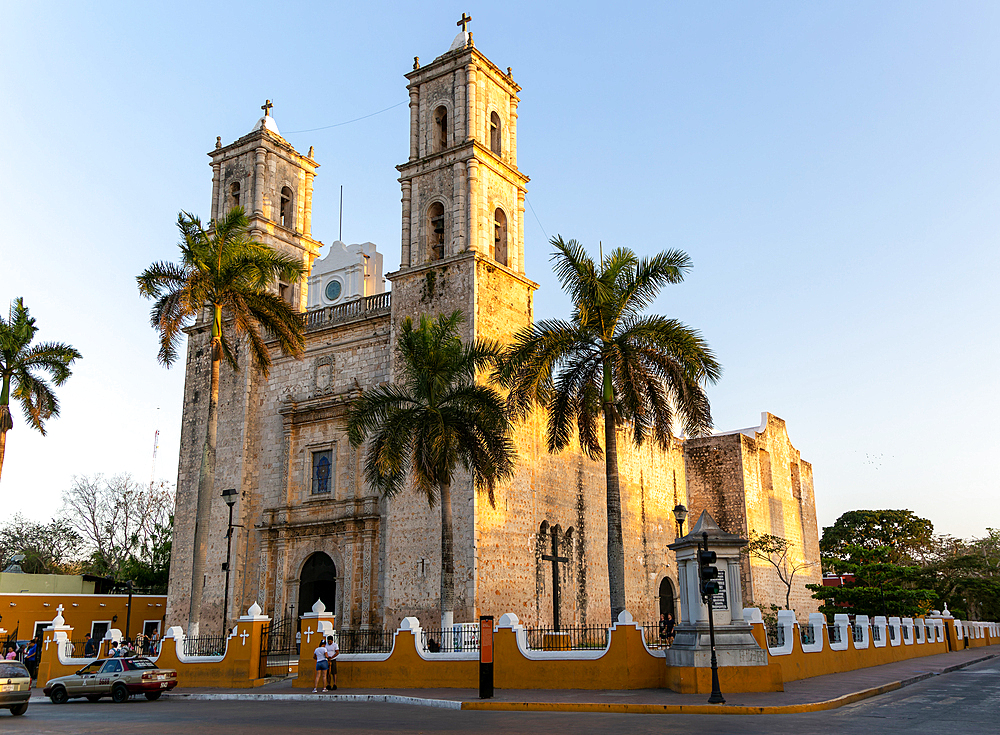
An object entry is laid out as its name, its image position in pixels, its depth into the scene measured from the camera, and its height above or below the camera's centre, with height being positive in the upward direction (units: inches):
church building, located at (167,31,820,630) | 1009.5 +162.6
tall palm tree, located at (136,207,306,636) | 918.4 +310.1
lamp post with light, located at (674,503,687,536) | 914.7 +75.3
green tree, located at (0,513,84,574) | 2066.9 +126.2
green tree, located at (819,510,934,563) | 2309.3 +135.4
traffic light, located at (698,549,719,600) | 545.3 +8.6
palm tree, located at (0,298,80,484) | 1098.7 +286.4
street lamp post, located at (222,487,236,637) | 995.2 +65.6
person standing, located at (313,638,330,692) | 716.0 -54.2
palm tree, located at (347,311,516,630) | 834.8 +156.7
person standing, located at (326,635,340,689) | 723.4 -50.6
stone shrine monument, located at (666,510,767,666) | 590.2 -16.0
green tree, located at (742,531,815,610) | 1446.9 +54.0
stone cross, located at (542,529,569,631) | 1015.6 +24.2
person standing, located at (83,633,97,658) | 1027.9 -57.2
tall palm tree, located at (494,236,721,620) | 755.4 +190.5
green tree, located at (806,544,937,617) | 1298.0 -8.9
